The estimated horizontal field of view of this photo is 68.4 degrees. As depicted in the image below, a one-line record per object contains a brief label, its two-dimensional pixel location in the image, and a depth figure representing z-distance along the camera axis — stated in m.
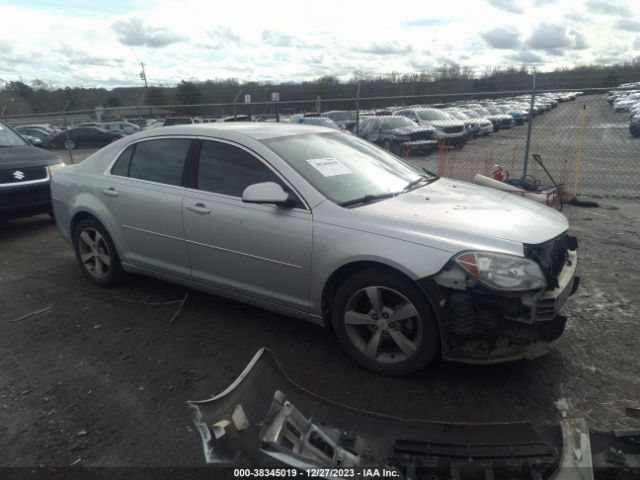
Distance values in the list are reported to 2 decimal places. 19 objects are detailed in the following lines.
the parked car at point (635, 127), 17.86
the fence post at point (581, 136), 8.47
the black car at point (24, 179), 6.54
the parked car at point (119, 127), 26.92
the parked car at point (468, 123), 18.70
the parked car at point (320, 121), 14.80
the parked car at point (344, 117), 16.77
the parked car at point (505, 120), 27.16
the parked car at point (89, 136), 26.42
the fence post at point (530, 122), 8.00
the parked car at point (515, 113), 30.09
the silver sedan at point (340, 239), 2.68
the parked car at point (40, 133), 28.11
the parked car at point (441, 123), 15.56
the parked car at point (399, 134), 13.87
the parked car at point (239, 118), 15.31
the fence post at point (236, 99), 12.03
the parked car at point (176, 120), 17.03
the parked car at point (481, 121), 21.61
